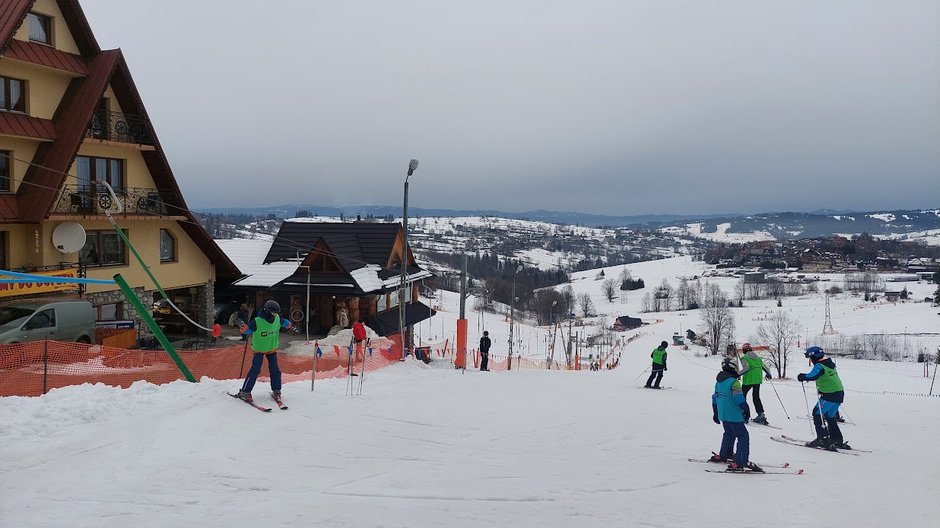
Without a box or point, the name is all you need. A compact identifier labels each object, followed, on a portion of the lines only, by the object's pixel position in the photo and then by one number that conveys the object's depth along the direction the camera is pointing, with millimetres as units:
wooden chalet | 27719
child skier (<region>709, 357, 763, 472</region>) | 9039
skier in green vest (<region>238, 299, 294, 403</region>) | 10992
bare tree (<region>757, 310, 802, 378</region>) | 73994
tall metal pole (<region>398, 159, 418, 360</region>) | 21500
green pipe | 11898
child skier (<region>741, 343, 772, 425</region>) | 13523
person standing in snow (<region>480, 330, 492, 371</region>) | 21916
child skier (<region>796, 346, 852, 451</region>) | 10695
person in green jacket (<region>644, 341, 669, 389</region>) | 18844
